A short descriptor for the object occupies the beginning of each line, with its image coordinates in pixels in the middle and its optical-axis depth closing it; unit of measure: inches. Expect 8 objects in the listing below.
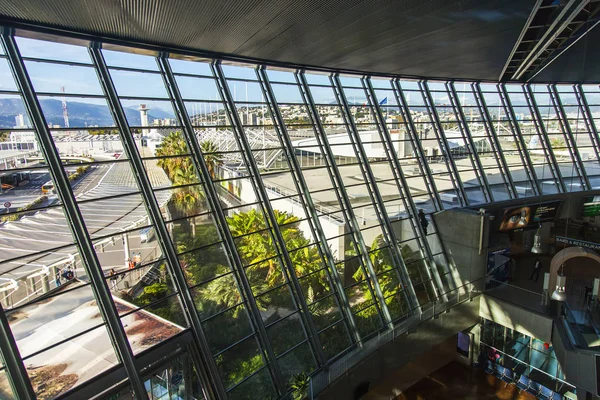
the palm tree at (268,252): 655.8
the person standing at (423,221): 594.2
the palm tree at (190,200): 750.4
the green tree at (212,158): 616.5
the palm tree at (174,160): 840.3
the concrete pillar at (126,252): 438.5
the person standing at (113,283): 455.7
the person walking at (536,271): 703.7
